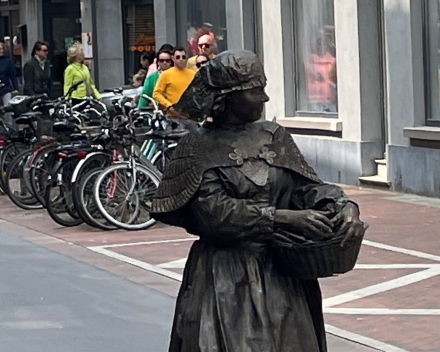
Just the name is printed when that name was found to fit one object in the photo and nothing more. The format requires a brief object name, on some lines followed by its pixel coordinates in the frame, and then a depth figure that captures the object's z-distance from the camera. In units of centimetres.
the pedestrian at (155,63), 1680
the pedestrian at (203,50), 1662
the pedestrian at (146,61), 1980
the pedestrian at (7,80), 2233
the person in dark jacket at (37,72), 2017
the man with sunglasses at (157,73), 1612
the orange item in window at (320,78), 1609
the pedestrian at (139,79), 1983
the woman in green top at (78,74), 1772
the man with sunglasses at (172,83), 1479
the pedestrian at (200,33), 1961
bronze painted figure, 420
